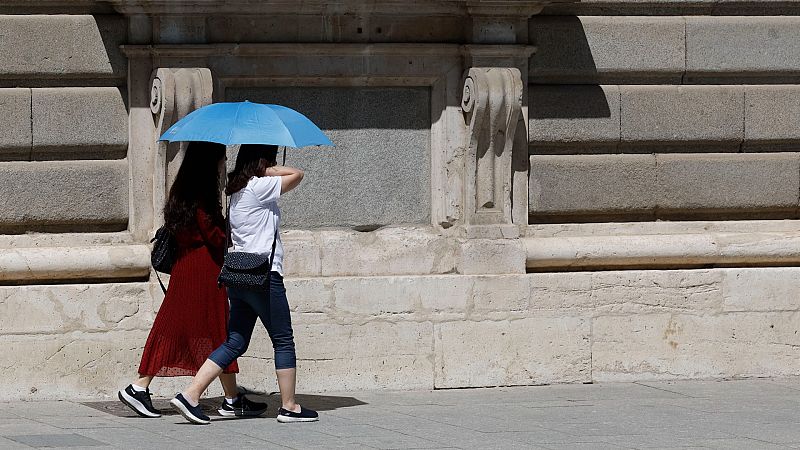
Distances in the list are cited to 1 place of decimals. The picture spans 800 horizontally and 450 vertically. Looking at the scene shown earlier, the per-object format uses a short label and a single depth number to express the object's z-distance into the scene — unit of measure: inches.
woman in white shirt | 679.1
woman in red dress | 697.6
